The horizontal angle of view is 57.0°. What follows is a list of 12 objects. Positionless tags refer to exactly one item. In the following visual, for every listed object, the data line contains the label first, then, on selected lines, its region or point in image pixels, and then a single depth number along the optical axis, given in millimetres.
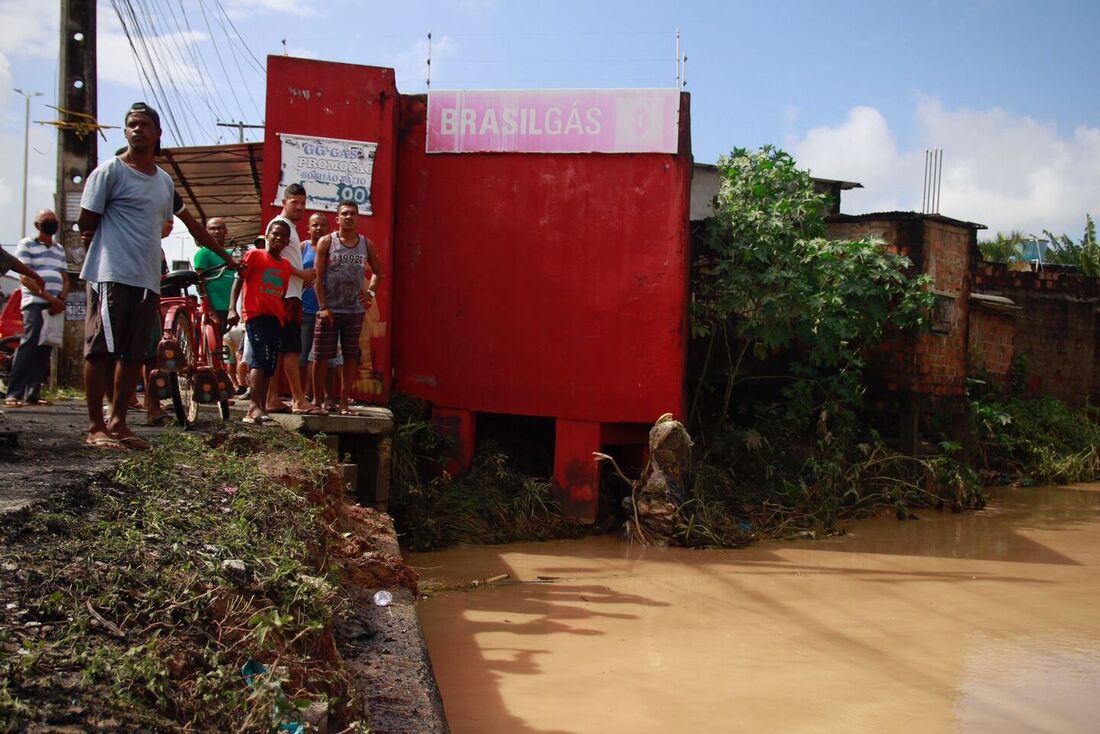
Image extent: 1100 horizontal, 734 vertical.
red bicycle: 5906
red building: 9156
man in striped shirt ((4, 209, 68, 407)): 7301
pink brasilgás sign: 9188
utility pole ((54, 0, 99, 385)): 9914
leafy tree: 9867
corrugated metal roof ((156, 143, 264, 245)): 10047
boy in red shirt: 6367
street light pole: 30844
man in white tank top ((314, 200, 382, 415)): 7039
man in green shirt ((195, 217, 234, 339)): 8031
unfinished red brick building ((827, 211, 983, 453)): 11297
